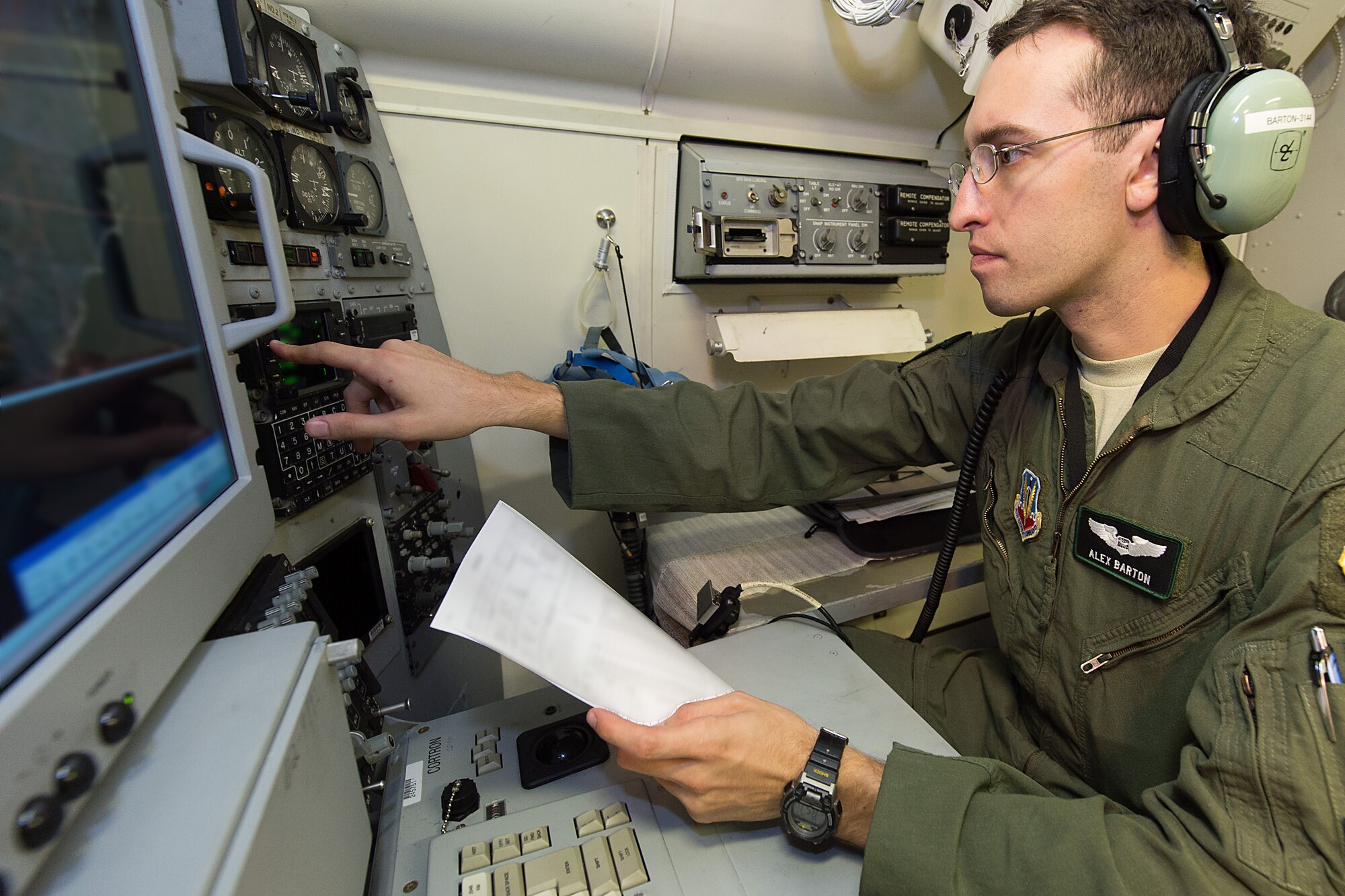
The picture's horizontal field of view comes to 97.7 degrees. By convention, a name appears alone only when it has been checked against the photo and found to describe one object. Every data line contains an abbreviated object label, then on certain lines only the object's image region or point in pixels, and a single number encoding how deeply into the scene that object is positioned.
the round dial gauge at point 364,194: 1.18
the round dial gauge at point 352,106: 1.18
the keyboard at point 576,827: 0.57
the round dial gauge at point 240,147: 0.84
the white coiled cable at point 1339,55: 2.00
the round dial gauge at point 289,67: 0.99
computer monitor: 0.35
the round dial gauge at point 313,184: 1.04
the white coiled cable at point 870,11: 1.37
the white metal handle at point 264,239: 0.64
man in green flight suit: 0.56
